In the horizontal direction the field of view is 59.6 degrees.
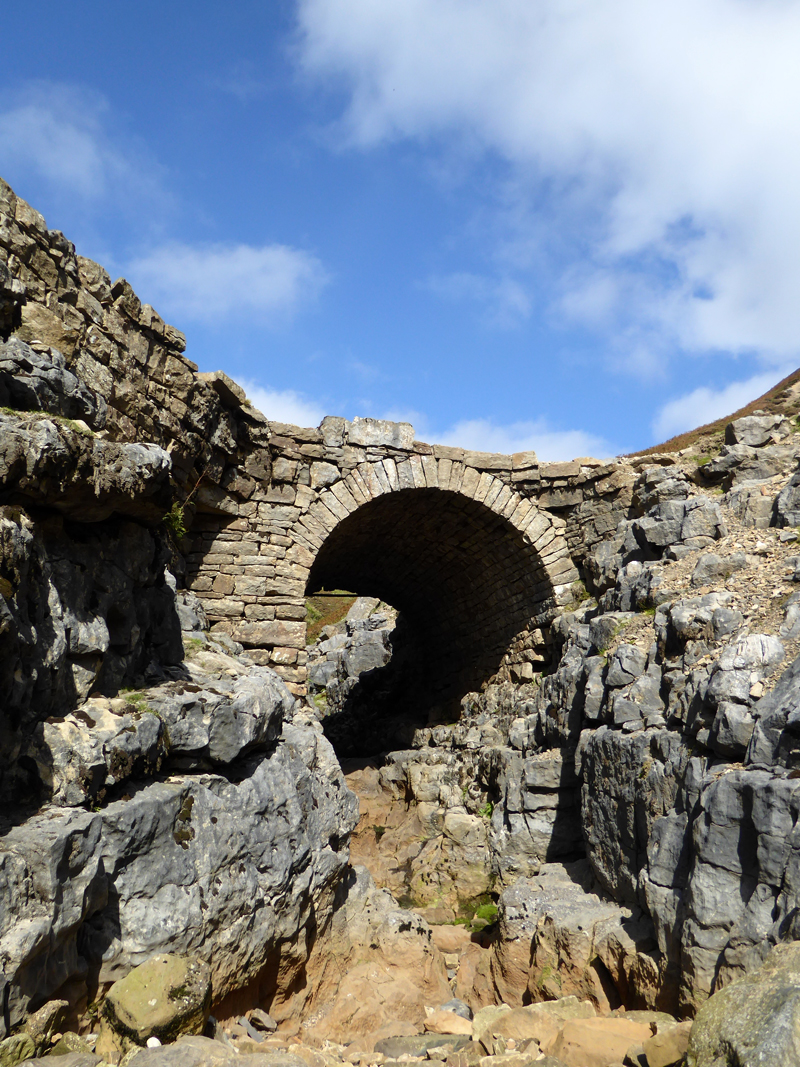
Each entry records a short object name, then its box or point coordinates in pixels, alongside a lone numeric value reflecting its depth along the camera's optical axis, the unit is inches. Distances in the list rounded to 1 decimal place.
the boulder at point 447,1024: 198.1
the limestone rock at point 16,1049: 121.3
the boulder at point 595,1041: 154.2
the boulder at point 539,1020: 175.5
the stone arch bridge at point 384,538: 367.2
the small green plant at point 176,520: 247.2
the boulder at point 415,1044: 178.9
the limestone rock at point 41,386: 173.3
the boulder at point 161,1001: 141.5
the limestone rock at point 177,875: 135.4
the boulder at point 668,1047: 139.7
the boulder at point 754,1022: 105.0
